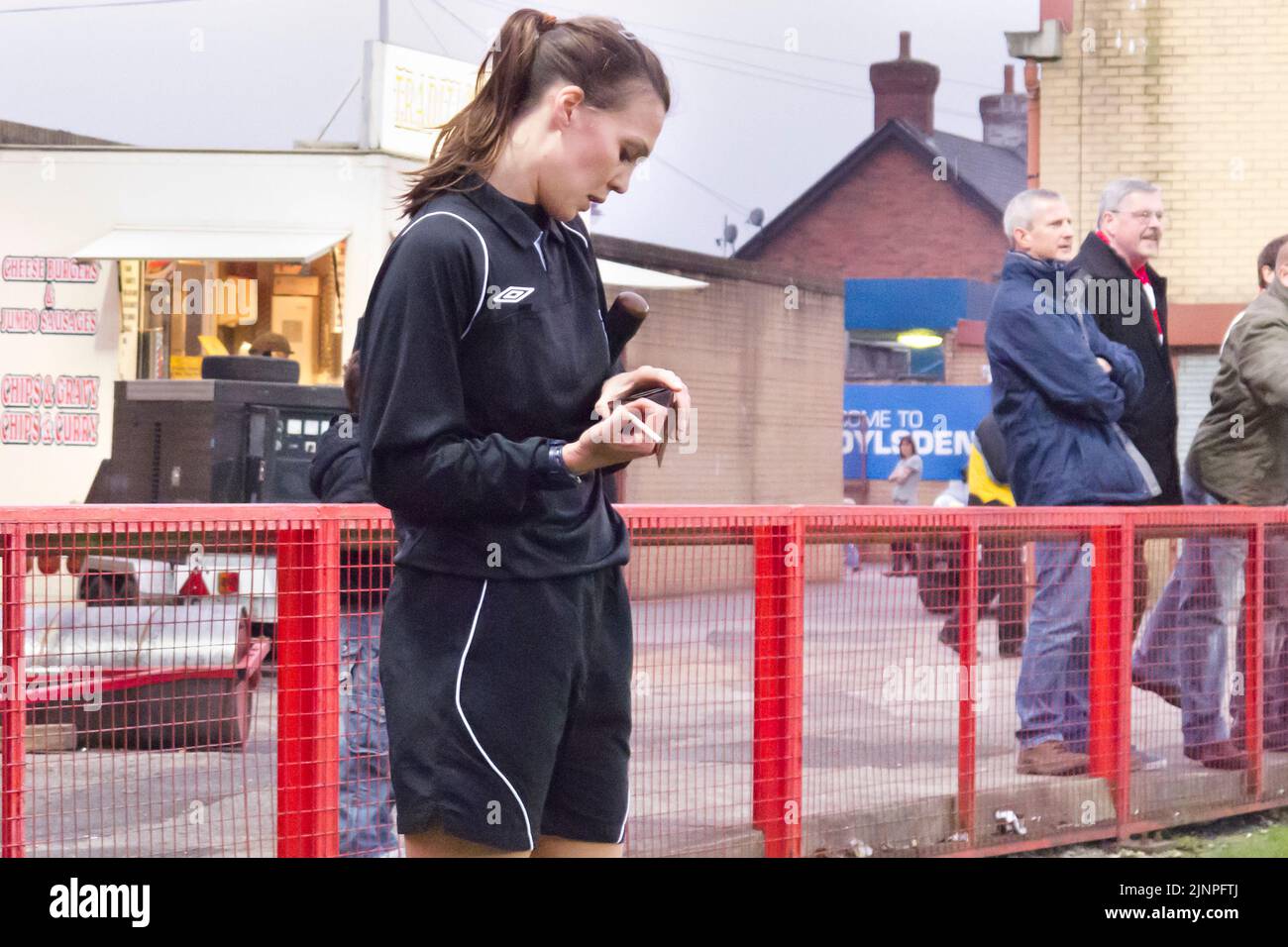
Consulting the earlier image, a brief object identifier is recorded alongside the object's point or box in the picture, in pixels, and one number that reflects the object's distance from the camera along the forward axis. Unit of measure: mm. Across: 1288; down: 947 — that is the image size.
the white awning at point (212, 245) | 17266
